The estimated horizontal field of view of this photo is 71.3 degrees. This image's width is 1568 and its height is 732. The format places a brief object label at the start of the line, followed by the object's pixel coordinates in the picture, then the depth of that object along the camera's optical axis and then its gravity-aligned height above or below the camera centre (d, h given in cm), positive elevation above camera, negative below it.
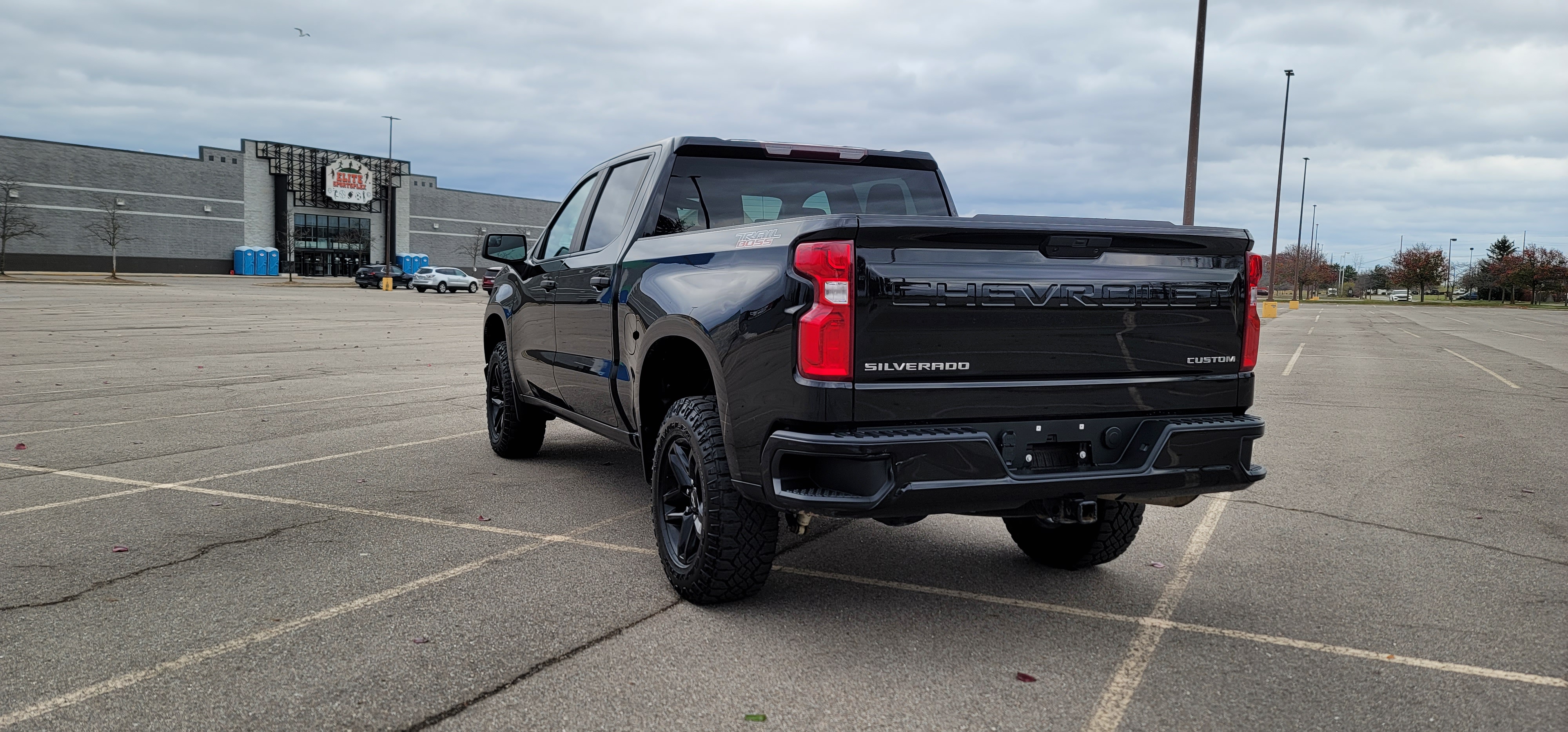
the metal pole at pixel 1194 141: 2147 +298
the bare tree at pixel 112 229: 6562 +141
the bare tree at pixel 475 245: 8569 +164
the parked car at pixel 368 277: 6031 -84
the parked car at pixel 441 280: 5422 -77
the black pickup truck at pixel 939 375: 342 -31
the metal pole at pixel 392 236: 7764 +195
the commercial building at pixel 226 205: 6800 +353
